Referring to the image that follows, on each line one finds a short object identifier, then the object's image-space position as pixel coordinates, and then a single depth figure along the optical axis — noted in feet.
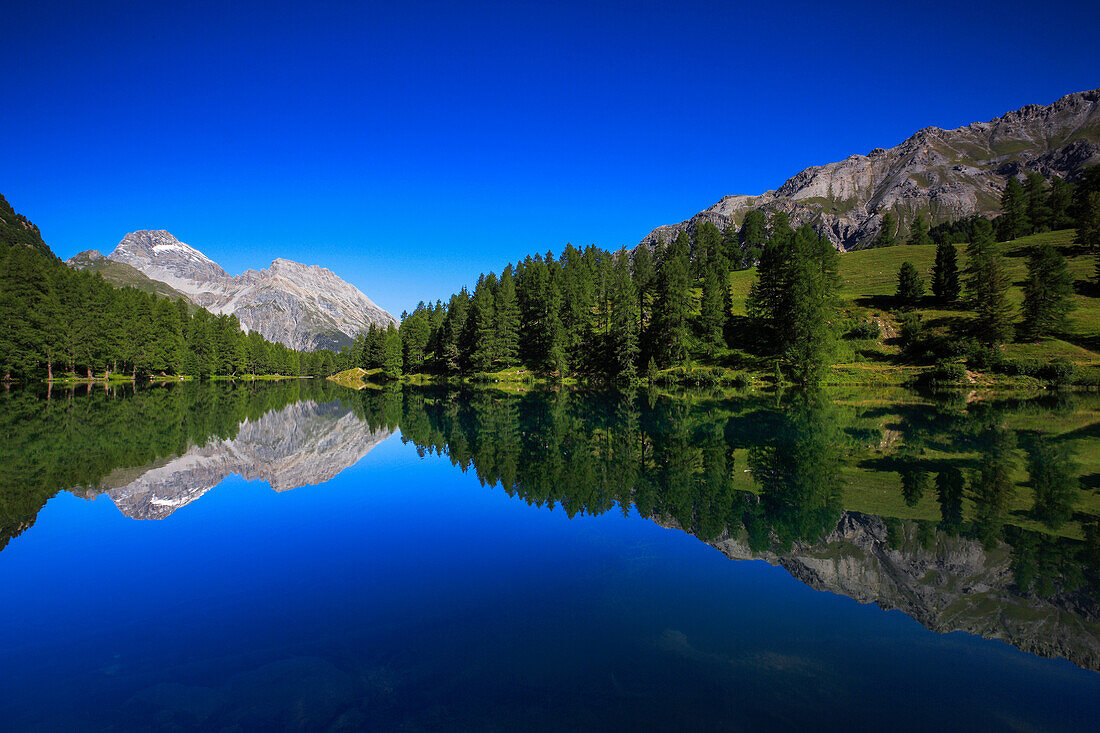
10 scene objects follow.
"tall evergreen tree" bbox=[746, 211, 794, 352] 226.79
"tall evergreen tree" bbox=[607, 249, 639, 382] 248.52
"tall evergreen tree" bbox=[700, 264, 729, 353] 244.01
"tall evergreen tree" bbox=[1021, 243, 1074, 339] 201.26
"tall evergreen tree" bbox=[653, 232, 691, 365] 239.09
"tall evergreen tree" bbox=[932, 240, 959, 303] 245.86
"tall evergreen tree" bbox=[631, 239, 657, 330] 287.69
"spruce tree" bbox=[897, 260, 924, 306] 251.19
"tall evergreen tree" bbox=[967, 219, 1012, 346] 200.34
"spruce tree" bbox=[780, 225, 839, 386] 201.67
